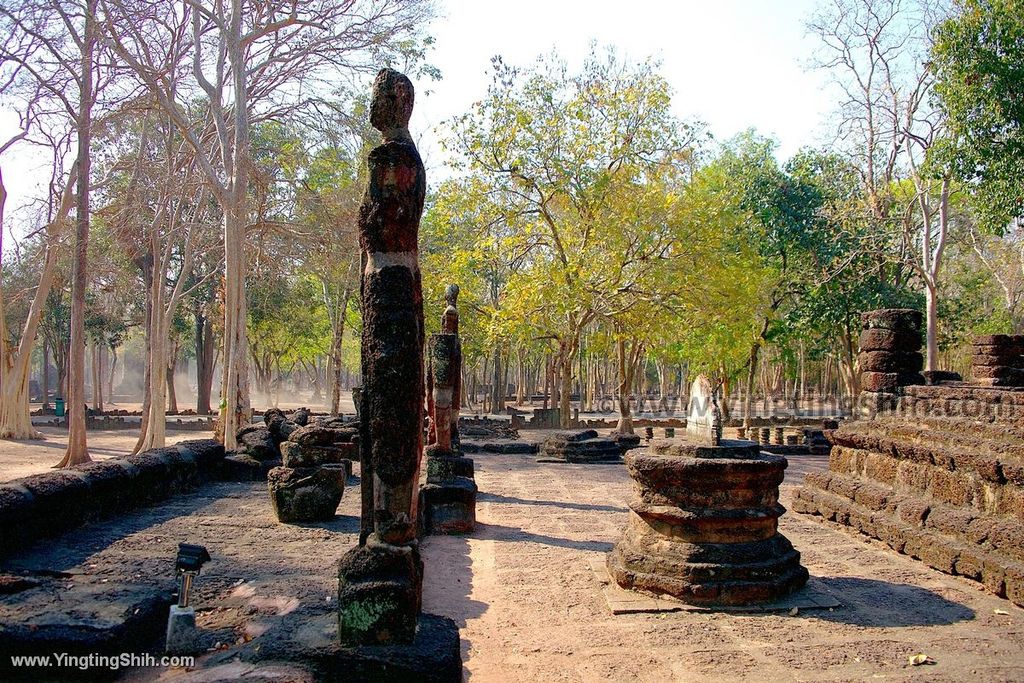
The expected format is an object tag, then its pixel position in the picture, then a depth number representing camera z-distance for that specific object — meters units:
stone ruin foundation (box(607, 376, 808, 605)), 5.29
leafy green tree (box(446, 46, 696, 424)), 18.08
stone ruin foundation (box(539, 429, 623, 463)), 14.84
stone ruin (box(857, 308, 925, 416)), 10.74
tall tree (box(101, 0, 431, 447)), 14.81
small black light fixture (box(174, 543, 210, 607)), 3.93
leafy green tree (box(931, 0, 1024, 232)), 11.79
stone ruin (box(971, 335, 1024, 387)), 12.28
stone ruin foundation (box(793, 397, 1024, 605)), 6.08
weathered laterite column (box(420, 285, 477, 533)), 7.79
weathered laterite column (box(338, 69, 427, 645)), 3.28
